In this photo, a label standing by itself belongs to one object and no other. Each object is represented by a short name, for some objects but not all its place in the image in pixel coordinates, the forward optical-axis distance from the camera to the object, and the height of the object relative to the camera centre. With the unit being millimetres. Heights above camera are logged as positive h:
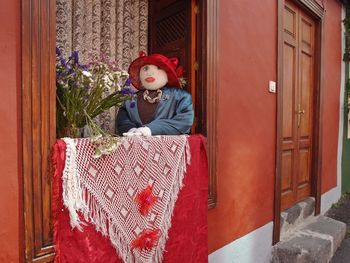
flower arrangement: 1546 +139
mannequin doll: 2064 +128
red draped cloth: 1412 -532
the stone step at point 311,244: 3143 -1210
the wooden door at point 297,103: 3727 +222
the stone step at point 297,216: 3551 -1064
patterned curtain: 2006 +601
